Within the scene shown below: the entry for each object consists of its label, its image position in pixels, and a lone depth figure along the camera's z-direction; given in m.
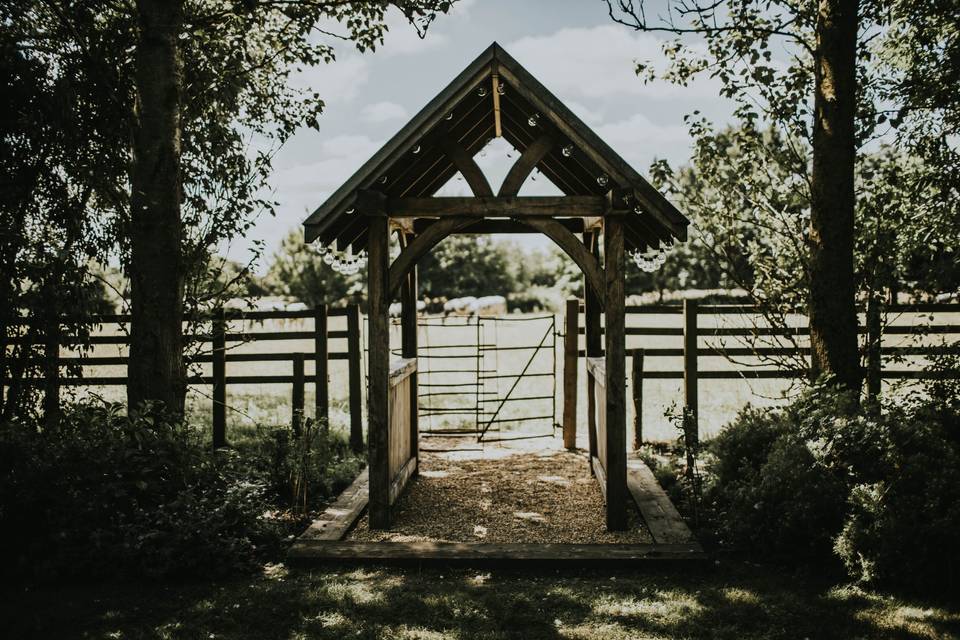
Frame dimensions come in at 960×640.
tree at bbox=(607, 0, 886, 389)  6.88
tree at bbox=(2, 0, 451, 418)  6.66
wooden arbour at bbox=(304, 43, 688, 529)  6.24
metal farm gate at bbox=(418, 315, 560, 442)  12.05
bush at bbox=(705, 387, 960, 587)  5.08
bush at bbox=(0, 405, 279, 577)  5.62
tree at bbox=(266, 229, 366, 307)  36.69
